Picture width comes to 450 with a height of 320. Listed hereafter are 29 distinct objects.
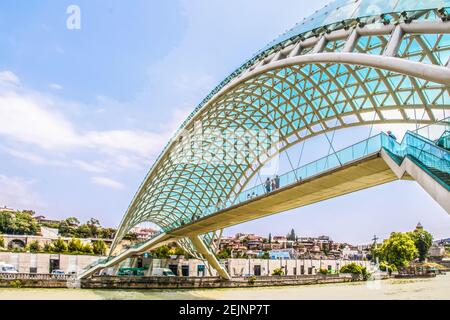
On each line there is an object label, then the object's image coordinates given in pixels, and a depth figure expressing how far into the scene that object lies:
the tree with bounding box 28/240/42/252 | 86.74
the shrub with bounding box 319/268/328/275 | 92.50
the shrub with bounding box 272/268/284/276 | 83.51
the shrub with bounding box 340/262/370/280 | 84.00
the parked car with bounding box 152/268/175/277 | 71.65
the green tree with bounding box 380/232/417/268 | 99.62
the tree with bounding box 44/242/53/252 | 74.12
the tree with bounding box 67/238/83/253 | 81.44
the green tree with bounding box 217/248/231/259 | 94.04
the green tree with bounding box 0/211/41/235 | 112.81
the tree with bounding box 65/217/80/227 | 137.62
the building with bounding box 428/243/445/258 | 136.32
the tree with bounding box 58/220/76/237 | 126.68
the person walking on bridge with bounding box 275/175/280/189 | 31.00
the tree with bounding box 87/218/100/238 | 134.24
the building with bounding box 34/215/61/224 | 151.68
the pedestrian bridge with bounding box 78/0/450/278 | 17.28
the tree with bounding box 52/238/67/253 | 77.62
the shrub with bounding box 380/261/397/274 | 94.19
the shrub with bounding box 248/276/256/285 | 63.92
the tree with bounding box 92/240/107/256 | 90.26
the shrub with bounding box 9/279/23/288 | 49.20
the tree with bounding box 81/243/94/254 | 82.86
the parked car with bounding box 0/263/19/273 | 55.93
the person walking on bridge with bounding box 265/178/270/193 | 32.36
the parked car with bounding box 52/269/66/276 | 60.58
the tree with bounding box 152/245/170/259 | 85.41
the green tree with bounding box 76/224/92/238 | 128.50
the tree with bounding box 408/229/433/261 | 119.62
